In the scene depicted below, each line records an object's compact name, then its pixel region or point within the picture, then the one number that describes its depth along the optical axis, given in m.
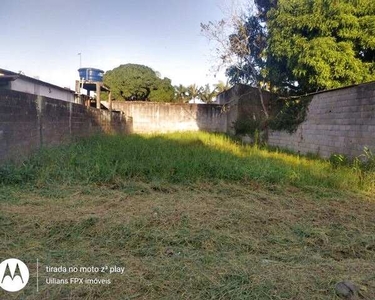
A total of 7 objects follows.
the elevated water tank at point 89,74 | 12.09
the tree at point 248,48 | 10.11
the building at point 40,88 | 9.73
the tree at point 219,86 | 24.26
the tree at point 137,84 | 19.84
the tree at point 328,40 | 6.47
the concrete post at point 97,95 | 11.94
